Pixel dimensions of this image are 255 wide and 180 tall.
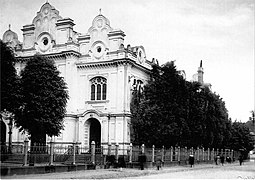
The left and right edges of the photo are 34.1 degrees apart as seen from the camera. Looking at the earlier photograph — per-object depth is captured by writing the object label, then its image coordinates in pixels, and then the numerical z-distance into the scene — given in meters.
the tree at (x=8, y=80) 23.37
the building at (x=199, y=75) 64.81
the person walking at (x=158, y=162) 31.27
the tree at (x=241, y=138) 60.41
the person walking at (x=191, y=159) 36.85
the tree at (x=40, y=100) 28.08
